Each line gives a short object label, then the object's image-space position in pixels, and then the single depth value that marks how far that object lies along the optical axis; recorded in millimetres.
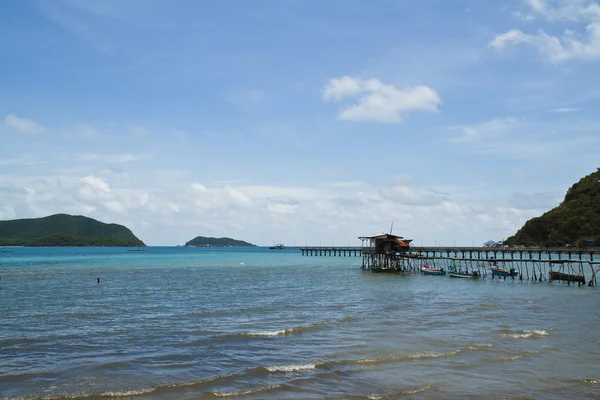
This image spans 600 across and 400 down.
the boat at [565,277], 45250
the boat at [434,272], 60122
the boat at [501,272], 53694
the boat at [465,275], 55391
